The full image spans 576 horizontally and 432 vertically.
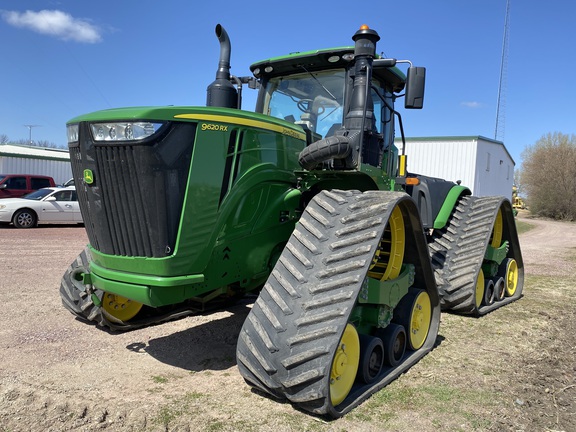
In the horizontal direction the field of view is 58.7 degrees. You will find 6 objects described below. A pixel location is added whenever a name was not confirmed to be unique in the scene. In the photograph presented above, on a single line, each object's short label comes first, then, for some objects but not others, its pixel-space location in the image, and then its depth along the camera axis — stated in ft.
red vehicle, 63.16
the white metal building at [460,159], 88.63
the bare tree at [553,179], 127.54
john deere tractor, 11.41
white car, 51.83
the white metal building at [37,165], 92.38
